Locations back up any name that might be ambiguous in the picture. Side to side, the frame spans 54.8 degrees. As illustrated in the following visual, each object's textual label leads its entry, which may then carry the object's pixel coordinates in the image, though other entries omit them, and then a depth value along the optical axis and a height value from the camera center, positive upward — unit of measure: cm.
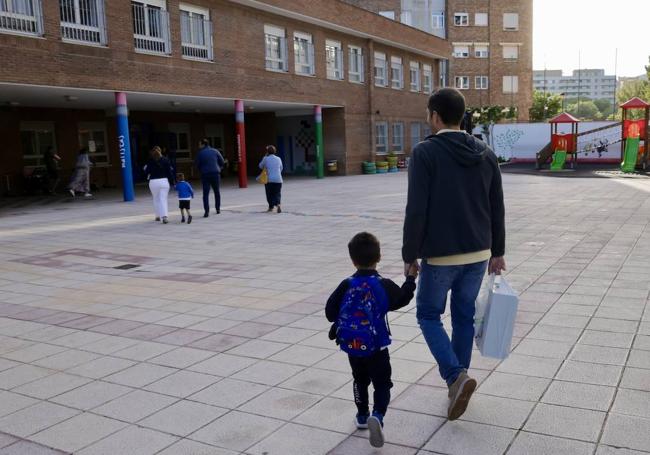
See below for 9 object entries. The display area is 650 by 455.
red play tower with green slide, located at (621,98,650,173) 2728 -63
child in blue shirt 1376 -114
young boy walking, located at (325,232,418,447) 328 -94
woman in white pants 1392 -74
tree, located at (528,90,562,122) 6644 +223
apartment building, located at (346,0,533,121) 5622 +778
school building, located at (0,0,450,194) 1778 +222
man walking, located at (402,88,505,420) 346 -50
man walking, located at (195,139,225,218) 1485 -60
